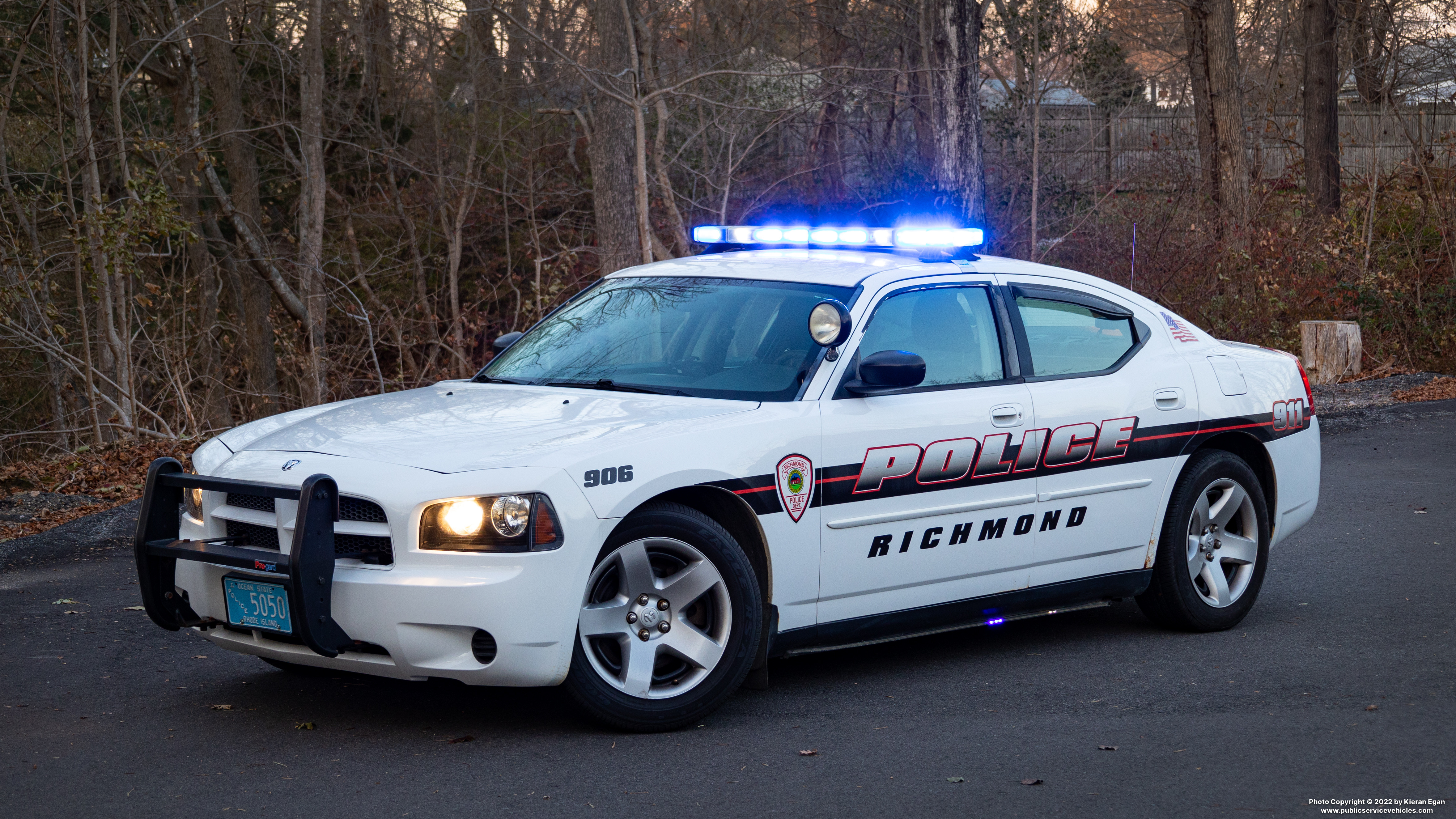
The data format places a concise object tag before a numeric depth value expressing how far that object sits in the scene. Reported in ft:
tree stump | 54.08
